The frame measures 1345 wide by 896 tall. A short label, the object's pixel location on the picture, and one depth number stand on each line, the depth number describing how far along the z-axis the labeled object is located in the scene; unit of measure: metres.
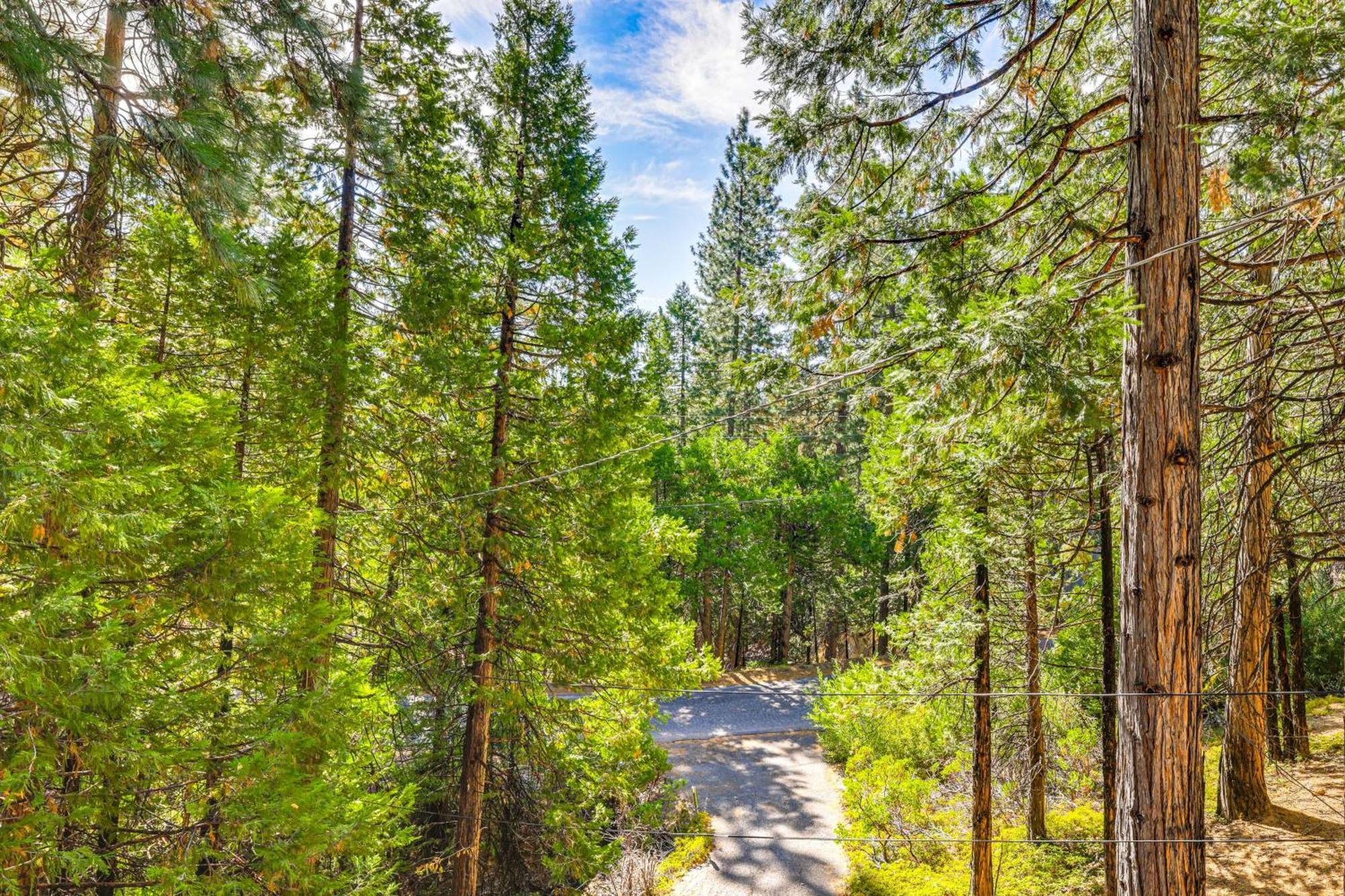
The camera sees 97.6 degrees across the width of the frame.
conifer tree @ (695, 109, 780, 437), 24.47
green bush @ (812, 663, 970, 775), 6.91
